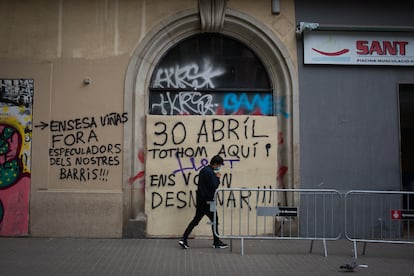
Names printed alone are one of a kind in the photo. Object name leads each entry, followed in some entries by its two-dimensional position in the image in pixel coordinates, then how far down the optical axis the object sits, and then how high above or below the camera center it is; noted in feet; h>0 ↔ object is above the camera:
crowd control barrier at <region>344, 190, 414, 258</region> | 26.84 -3.19
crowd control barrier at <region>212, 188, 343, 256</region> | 29.68 -3.28
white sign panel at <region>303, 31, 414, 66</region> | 31.07 +8.37
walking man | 26.40 -1.59
